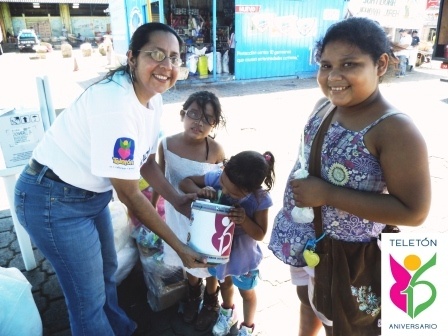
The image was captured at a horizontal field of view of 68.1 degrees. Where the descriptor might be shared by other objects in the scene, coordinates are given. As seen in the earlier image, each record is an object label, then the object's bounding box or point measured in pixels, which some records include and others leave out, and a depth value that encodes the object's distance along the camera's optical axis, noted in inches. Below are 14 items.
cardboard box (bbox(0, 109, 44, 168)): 93.7
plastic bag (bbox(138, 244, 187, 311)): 88.3
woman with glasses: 52.7
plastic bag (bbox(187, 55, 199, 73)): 432.5
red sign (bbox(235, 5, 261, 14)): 420.2
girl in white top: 78.8
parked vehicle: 970.7
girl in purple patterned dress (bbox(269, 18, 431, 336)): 42.5
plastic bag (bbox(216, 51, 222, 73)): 452.2
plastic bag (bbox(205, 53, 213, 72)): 439.2
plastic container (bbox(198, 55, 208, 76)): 436.5
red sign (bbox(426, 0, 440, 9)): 823.7
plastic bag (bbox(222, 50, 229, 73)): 457.4
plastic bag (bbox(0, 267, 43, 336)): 64.3
